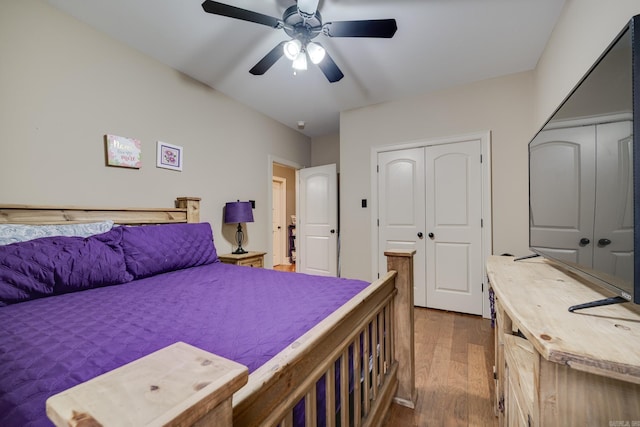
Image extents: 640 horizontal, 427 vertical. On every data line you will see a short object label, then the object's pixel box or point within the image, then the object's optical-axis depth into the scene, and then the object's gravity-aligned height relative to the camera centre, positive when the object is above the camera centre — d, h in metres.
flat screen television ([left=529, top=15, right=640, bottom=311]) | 0.70 +0.13
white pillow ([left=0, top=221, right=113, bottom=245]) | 1.43 -0.10
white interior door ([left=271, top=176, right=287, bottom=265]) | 6.01 -0.07
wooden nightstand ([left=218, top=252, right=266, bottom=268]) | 2.75 -0.48
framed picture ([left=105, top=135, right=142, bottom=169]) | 2.08 +0.51
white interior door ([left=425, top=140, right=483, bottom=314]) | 2.86 -0.14
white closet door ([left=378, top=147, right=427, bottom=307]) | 3.15 +0.10
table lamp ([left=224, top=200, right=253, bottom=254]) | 2.91 +0.01
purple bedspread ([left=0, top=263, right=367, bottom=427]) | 0.68 -0.41
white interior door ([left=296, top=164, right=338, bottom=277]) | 4.10 -0.12
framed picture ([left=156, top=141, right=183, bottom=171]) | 2.44 +0.55
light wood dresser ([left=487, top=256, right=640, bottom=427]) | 0.53 -0.30
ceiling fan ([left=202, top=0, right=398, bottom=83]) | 1.55 +1.16
